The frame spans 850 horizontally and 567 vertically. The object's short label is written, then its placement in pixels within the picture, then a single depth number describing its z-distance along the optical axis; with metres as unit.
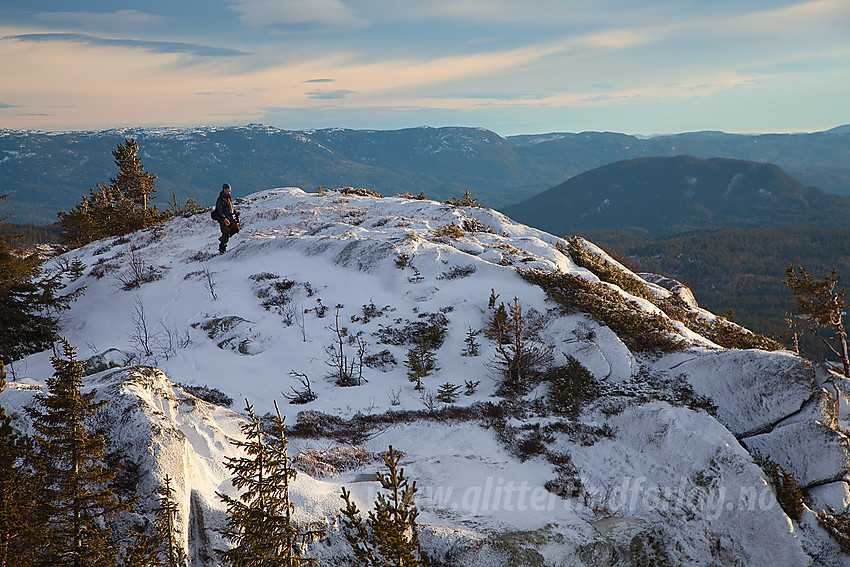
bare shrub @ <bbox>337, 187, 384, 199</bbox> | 47.12
